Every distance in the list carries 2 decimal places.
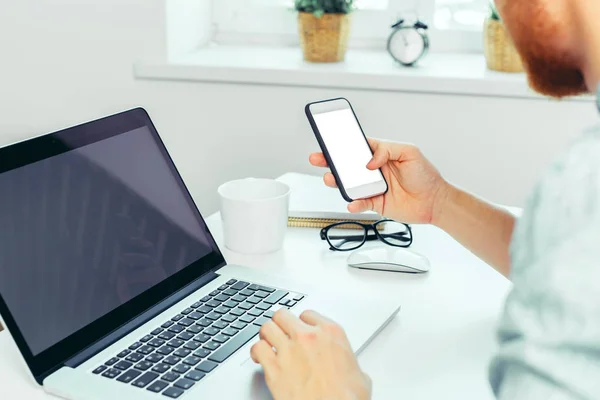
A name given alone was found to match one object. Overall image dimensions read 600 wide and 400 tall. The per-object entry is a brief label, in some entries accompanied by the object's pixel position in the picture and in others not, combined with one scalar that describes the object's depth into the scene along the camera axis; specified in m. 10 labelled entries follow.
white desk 0.71
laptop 0.69
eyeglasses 1.08
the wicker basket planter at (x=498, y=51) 1.61
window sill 1.56
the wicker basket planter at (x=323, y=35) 1.67
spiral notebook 1.14
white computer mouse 0.98
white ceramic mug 1.02
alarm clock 1.67
